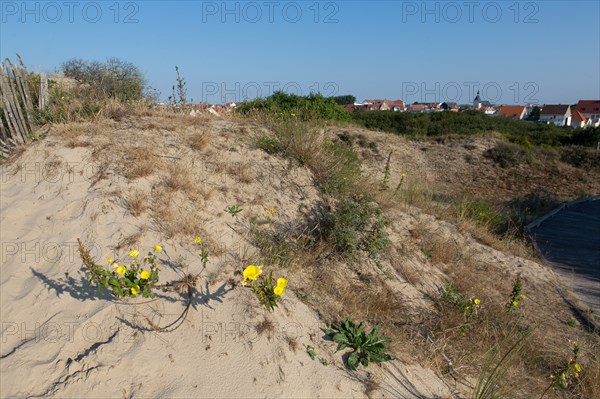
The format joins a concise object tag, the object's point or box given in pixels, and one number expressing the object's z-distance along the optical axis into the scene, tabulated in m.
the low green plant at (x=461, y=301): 3.48
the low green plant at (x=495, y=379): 2.46
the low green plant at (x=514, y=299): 3.79
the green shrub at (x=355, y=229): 3.83
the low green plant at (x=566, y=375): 2.74
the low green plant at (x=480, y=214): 6.96
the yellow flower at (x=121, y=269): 2.55
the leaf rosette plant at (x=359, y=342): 2.57
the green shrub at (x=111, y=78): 6.48
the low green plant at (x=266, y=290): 2.51
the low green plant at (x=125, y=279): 2.51
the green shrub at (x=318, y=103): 13.09
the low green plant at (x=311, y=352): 2.54
